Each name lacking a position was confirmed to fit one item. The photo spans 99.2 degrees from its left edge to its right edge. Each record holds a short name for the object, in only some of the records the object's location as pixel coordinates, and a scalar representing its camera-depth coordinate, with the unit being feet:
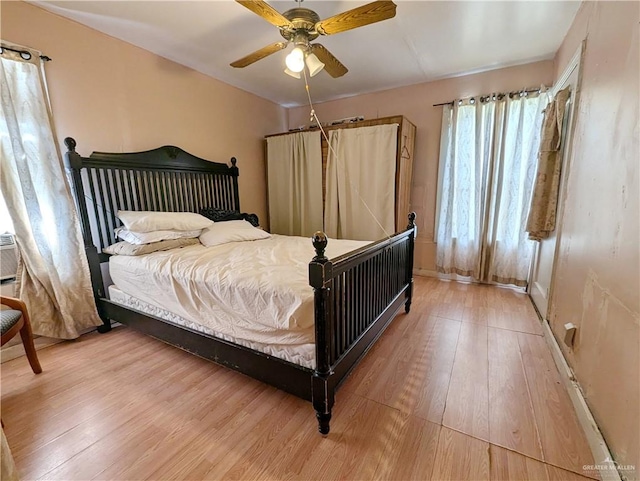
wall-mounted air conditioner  6.40
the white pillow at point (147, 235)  7.29
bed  4.36
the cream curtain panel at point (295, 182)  11.94
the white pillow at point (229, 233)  8.38
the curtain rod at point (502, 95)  9.37
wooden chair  5.17
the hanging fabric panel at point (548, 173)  7.24
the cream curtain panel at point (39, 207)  6.12
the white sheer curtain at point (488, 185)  9.65
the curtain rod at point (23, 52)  5.96
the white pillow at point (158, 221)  7.32
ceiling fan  4.88
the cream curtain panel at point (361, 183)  10.55
